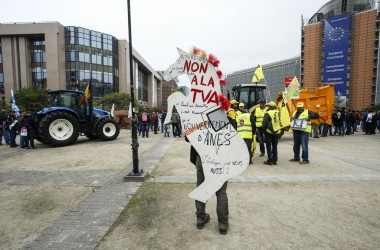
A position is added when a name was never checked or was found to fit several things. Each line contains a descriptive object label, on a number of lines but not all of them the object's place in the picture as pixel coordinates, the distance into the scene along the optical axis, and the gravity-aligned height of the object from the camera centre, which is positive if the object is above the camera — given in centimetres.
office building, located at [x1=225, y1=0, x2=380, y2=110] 5278 +1559
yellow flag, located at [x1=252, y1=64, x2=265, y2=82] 891 +165
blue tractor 936 -32
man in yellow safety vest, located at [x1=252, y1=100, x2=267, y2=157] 711 -14
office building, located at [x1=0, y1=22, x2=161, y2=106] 4069 +1120
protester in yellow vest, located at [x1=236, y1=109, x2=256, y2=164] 566 -32
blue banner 5209 +1563
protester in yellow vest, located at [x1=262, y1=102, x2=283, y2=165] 609 -49
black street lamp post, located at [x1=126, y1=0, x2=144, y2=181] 489 -59
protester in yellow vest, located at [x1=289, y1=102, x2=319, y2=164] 627 -62
